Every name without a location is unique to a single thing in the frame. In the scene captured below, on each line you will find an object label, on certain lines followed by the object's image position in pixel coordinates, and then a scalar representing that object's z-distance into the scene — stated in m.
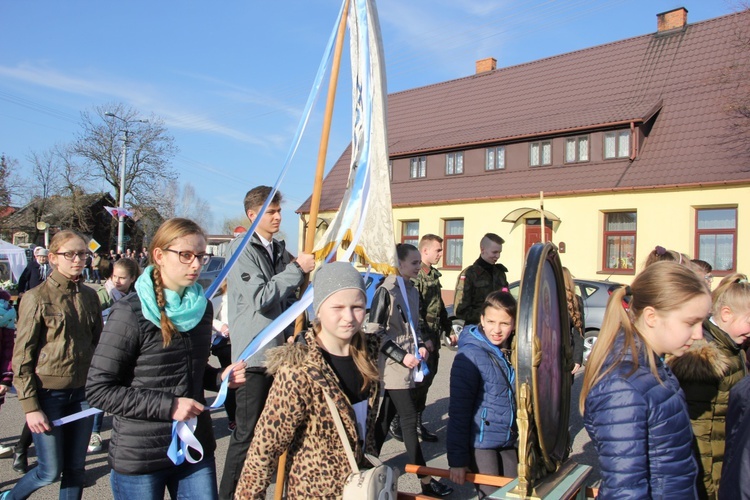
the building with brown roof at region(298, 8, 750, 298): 18.39
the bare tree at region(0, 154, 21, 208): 37.72
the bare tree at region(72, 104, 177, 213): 43.56
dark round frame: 1.93
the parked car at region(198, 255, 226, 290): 19.17
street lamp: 33.53
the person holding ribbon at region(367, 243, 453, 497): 4.79
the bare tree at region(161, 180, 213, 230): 44.45
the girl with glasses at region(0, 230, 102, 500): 3.51
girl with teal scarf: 2.55
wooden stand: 2.09
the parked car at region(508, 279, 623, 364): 11.91
